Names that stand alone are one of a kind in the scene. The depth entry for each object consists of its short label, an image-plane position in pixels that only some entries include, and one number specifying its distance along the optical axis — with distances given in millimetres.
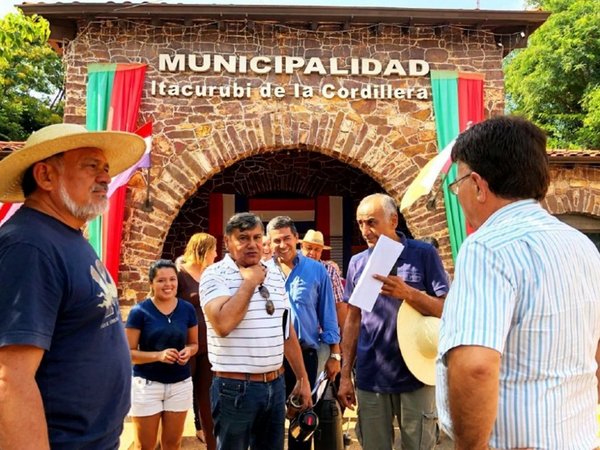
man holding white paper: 3199
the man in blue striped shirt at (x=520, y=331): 1413
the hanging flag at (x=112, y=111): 7566
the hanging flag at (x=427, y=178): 6867
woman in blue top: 3811
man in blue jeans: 3051
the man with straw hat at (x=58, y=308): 1587
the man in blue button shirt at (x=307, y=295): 4367
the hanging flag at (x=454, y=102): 8203
